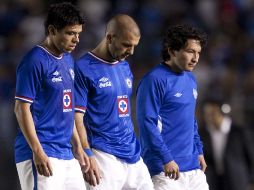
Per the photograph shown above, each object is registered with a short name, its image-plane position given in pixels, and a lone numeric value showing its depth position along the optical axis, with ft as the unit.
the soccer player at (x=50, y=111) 50.39
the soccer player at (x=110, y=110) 54.34
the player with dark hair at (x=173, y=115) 56.39
